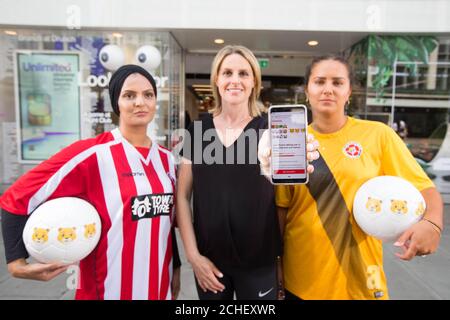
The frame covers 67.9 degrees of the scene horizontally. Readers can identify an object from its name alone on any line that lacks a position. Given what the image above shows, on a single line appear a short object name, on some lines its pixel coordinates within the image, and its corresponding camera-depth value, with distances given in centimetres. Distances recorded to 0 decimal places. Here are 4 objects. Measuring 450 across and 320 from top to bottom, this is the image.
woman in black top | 164
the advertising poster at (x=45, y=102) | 725
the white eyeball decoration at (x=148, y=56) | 687
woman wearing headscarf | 147
